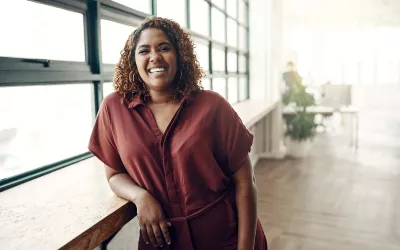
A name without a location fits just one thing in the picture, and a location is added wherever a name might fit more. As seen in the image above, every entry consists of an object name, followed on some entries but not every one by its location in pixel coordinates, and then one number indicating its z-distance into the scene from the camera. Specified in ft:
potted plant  18.70
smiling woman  4.00
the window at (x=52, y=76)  5.23
